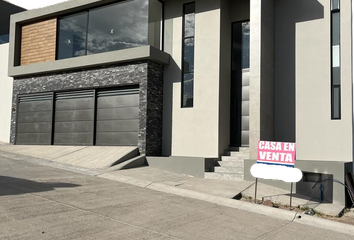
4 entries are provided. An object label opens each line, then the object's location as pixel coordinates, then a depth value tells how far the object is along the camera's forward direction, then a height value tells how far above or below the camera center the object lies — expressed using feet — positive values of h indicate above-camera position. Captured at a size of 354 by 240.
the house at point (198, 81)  38.93 +7.23
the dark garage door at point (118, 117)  47.19 +2.43
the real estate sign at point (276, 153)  28.60 -1.28
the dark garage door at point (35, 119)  55.72 +2.27
